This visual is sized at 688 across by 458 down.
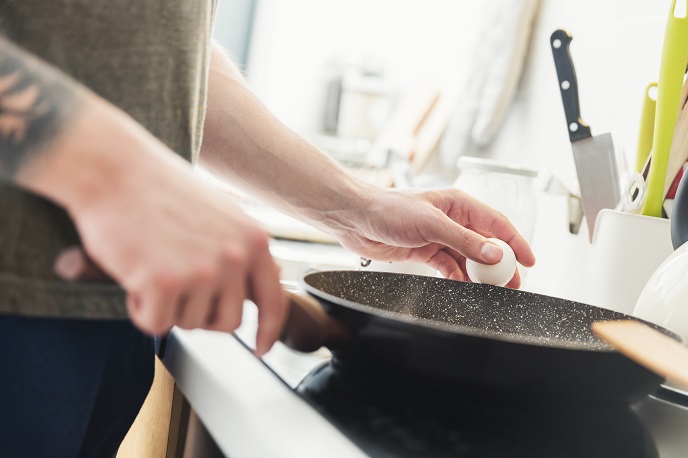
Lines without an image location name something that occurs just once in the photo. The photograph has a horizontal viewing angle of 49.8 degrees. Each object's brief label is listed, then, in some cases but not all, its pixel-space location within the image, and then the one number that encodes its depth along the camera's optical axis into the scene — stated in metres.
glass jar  0.97
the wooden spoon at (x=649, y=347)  0.37
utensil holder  0.73
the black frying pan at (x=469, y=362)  0.41
